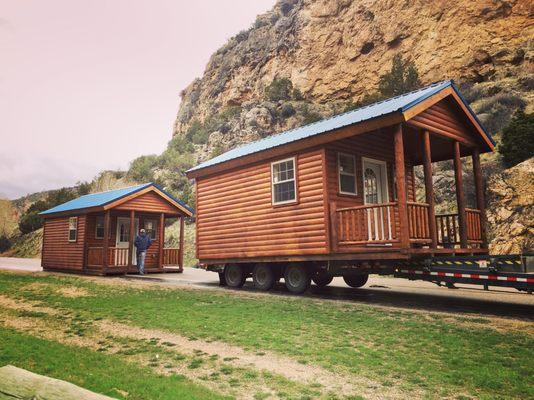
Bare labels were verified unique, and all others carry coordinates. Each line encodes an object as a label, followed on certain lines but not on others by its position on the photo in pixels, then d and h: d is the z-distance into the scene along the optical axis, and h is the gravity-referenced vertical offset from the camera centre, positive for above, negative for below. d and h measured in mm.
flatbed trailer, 8594 -426
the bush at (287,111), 49281 +16975
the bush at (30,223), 46000 +3996
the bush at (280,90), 53559 +21293
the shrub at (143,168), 50275 +11281
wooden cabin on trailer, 10555 +1826
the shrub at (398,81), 38969 +16245
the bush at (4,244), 46694 +1760
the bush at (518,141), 20781 +5612
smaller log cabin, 20000 +1447
